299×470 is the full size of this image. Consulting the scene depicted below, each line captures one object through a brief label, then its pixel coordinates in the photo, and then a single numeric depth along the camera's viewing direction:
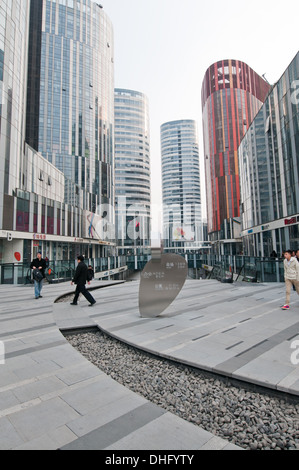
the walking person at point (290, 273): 7.93
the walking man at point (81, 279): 8.91
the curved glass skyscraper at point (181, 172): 144.50
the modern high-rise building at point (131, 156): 116.50
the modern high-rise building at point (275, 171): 24.47
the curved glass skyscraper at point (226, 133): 79.50
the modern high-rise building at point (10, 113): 28.55
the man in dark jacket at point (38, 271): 10.41
